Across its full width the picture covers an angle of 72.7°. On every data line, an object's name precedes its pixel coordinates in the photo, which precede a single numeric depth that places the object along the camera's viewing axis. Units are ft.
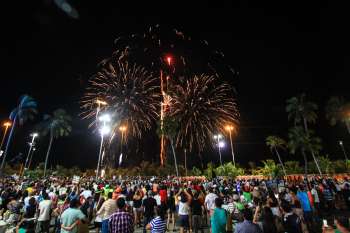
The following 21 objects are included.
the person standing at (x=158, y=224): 20.75
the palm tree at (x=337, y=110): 155.53
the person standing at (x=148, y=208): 33.63
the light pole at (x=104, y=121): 94.28
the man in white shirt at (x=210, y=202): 34.91
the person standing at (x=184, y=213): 32.01
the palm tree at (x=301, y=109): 177.37
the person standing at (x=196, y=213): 33.60
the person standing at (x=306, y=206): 35.37
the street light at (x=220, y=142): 164.35
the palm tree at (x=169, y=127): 129.29
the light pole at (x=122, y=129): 120.98
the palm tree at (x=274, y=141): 185.01
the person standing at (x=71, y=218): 21.85
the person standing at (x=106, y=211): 27.10
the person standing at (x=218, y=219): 25.11
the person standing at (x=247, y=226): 18.17
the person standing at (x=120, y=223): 18.57
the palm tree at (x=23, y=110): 165.50
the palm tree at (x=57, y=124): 191.31
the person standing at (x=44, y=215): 30.25
